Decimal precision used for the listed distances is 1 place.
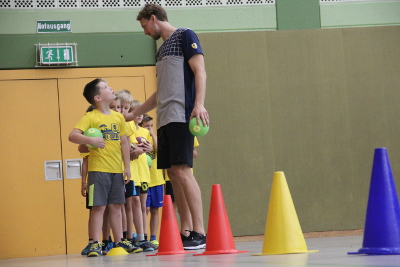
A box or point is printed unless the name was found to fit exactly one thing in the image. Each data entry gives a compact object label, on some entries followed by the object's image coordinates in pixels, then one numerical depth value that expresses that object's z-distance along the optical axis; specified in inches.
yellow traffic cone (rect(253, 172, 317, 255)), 218.5
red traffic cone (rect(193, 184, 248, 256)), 248.4
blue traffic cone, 187.9
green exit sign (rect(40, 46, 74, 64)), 556.3
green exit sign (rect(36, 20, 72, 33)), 557.8
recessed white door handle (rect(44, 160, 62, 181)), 557.3
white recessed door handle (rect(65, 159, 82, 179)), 559.8
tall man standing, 285.7
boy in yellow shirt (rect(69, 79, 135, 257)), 357.1
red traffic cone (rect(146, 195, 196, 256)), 277.2
